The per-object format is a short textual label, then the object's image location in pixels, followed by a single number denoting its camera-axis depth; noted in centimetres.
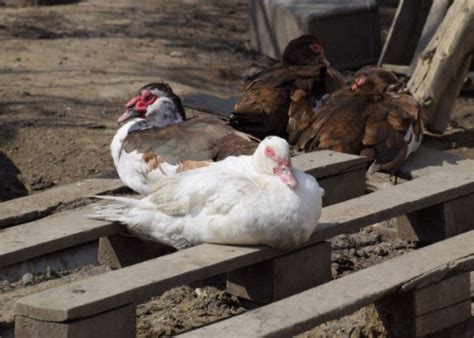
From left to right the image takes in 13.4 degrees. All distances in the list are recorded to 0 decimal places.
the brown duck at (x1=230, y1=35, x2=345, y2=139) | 1096
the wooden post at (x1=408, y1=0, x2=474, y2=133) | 1169
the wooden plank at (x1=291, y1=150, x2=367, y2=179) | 877
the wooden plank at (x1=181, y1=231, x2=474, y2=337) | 624
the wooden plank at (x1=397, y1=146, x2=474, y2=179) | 1005
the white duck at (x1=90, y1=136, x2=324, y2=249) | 696
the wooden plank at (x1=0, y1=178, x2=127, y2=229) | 830
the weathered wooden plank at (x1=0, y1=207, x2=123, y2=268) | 717
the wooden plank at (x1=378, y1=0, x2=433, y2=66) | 1468
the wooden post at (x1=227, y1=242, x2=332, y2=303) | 721
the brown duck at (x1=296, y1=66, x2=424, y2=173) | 1006
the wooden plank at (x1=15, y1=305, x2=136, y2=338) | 614
